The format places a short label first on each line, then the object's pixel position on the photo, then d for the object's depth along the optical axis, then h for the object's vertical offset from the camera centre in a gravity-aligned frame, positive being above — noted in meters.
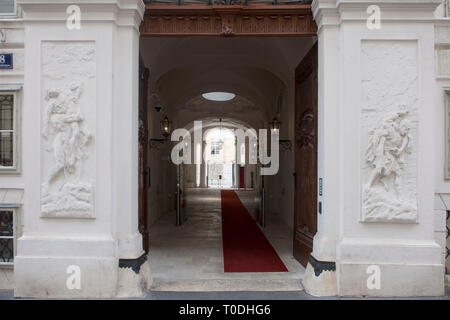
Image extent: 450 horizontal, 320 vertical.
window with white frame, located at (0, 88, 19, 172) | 4.65 +0.45
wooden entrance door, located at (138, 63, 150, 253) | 5.30 +0.19
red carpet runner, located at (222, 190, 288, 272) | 5.54 -1.77
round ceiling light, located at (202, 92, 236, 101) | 16.55 +3.47
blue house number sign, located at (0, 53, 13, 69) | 4.54 +1.44
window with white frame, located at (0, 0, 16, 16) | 4.74 +2.29
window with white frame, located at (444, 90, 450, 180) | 4.56 +0.37
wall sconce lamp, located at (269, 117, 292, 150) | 9.04 +0.60
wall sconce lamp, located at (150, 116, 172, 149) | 10.08 +1.12
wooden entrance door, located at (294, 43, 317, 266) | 4.90 +0.10
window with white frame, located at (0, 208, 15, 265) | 4.70 -1.04
